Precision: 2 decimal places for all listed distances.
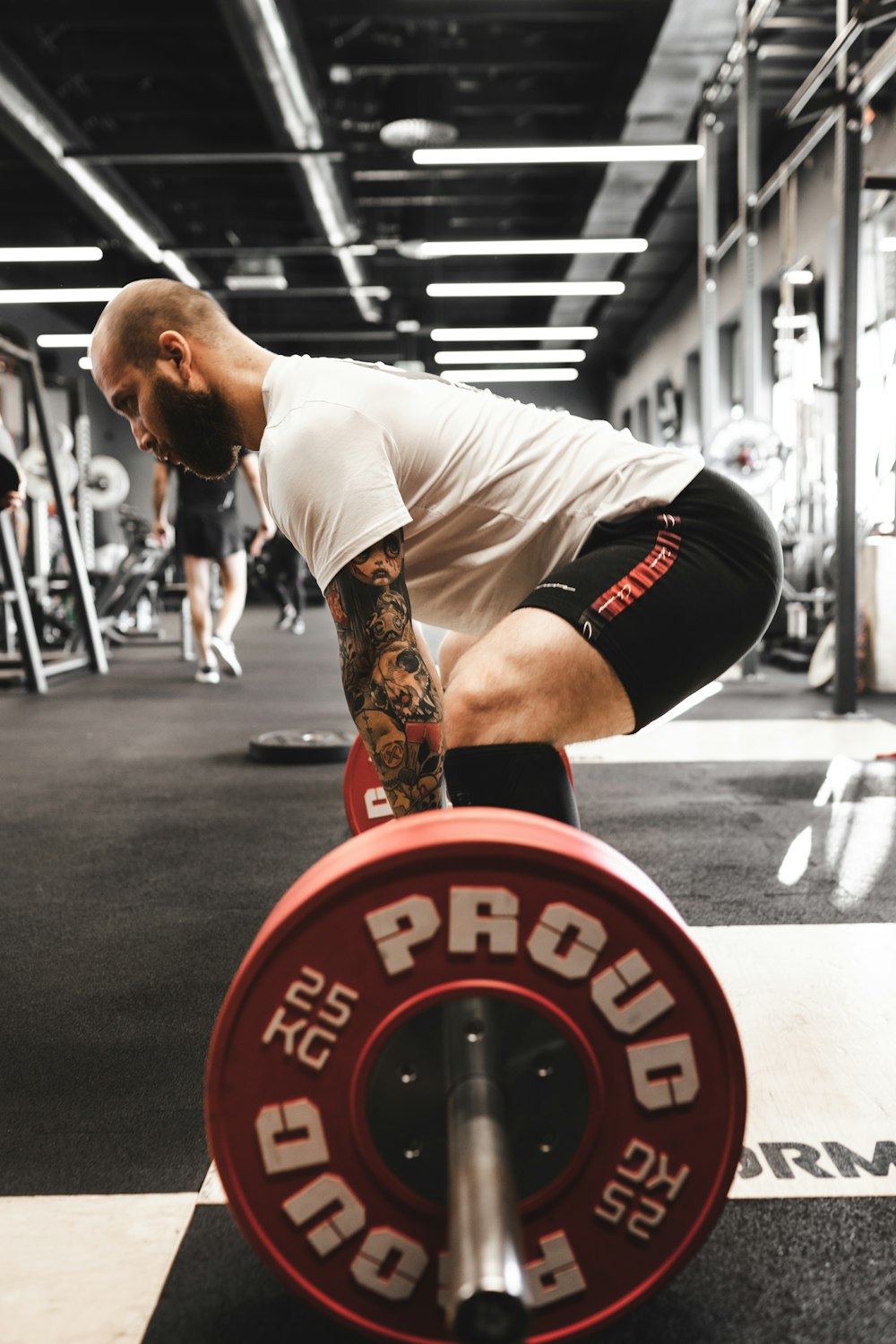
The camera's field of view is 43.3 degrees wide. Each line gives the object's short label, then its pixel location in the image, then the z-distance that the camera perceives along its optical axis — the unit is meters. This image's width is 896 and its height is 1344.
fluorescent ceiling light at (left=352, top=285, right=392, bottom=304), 11.08
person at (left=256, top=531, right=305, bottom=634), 9.77
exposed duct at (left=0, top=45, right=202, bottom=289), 6.89
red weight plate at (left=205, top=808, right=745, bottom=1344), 0.75
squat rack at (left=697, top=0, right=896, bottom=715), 3.75
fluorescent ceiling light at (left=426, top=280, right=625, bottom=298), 9.77
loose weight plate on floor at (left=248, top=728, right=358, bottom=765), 3.31
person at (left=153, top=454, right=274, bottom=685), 5.15
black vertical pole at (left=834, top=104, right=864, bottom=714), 3.76
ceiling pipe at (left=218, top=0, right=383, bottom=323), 5.88
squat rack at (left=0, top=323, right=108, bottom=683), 4.86
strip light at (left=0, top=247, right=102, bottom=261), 8.49
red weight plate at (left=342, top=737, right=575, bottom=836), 1.74
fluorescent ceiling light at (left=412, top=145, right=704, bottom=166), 6.53
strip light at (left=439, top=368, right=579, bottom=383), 14.62
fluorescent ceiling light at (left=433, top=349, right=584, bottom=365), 12.76
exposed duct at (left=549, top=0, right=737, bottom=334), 5.97
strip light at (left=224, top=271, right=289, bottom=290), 10.38
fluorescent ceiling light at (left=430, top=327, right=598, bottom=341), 11.47
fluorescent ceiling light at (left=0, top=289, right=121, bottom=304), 9.69
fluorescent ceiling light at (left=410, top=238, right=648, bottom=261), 8.38
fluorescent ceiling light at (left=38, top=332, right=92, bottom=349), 11.00
